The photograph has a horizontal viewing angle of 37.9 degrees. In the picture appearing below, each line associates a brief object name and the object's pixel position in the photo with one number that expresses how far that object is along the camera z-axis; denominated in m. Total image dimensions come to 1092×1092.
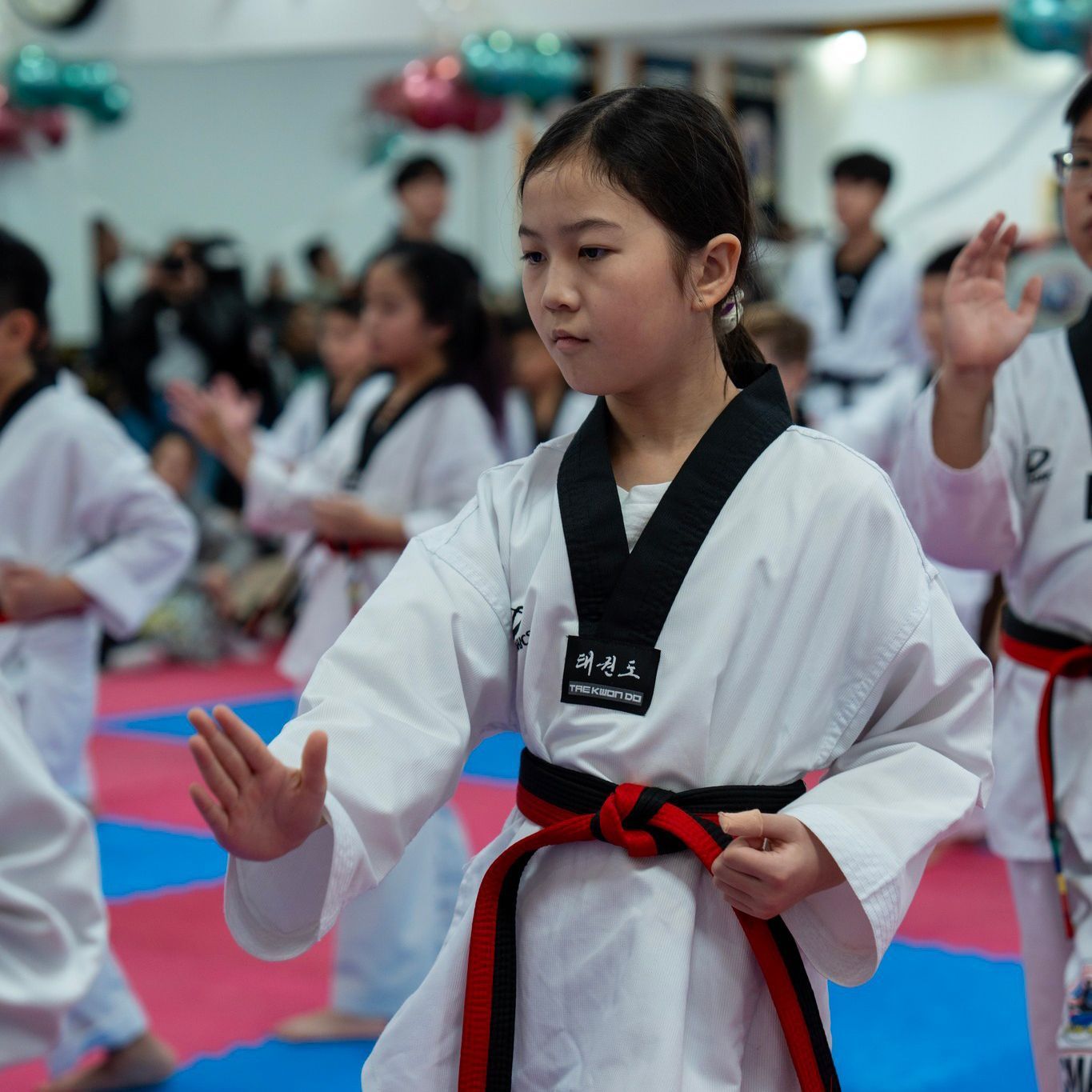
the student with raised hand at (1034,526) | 2.29
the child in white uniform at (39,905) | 1.84
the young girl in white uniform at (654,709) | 1.70
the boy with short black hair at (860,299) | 7.73
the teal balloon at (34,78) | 10.00
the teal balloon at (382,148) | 10.93
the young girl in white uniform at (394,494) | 3.60
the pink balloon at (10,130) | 10.77
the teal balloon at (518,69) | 9.17
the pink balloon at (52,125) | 10.95
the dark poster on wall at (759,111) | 10.27
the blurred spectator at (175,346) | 9.54
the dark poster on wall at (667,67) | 9.95
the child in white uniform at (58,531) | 3.55
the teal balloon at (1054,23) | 7.48
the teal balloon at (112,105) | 10.45
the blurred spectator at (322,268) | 10.88
